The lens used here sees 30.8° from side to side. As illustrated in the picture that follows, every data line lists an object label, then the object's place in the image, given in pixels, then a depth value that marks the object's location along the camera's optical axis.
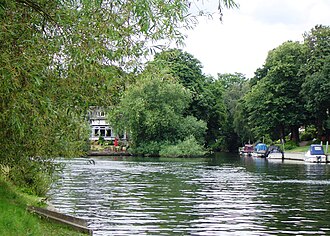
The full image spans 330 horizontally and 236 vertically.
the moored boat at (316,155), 66.12
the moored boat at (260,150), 86.85
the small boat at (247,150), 95.80
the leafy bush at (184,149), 80.12
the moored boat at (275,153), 78.22
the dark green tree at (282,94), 85.00
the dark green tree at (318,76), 75.81
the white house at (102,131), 119.25
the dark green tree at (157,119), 79.00
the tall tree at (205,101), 93.88
